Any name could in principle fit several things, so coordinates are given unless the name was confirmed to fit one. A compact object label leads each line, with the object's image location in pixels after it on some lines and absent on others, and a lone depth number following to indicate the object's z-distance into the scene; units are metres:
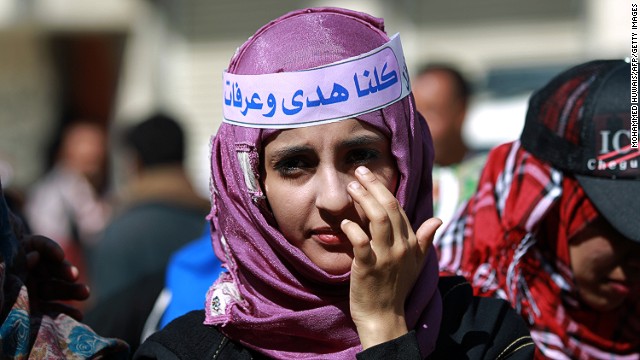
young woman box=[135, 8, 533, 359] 4.72
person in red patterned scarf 5.60
